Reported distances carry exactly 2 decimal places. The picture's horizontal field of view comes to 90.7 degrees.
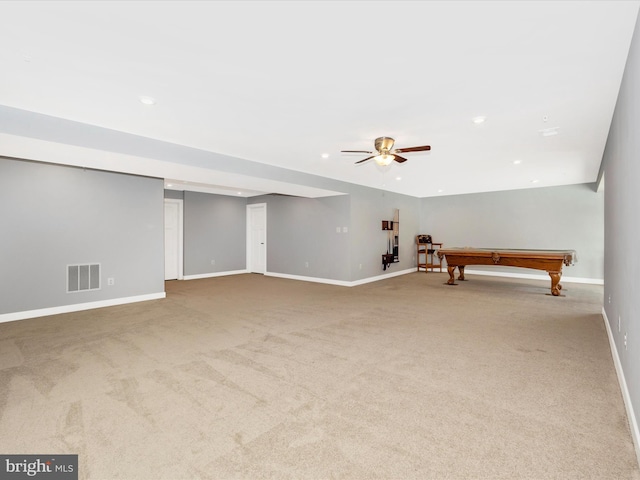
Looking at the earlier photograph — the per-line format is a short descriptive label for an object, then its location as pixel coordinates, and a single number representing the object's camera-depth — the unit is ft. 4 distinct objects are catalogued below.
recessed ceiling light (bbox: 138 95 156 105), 9.07
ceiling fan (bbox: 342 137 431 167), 12.49
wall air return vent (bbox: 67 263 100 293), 15.88
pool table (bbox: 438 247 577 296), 19.31
